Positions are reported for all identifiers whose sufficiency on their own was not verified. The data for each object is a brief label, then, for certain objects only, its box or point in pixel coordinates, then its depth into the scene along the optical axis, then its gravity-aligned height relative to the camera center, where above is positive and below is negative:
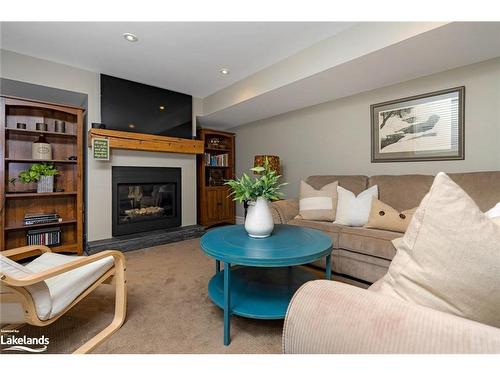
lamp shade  3.35 +0.34
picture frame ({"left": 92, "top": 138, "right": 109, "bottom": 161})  2.86 +0.45
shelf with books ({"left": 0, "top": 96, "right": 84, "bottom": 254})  2.53 +0.17
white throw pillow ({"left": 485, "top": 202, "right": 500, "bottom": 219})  0.78 -0.09
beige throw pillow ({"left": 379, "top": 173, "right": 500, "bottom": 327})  0.54 -0.18
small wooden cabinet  4.21 +0.16
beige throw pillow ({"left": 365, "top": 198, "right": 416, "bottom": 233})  2.01 -0.29
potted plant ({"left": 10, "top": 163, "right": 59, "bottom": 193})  2.61 +0.10
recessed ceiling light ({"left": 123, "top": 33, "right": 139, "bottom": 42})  2.22 +1.42
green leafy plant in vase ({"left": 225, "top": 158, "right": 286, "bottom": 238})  1.66 -0.09
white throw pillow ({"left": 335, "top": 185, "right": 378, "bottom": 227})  2.31 -0.22
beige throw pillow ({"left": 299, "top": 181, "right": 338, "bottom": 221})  2.56 -0.20
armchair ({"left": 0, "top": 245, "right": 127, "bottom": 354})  1.04 -0.53
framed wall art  2.27 +0.61
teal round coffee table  1.31 -0.48
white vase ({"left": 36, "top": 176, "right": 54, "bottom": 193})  2.74 +0.00
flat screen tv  3.10 +1.11
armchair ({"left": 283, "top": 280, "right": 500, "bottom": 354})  0.48 -0.32
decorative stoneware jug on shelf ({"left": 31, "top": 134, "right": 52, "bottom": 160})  2.69 +0.40
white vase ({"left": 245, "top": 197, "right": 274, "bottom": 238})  1.66 -0.25
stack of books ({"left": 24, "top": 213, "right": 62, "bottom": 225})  2.66 -0.39
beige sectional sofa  1.83 -0.40
